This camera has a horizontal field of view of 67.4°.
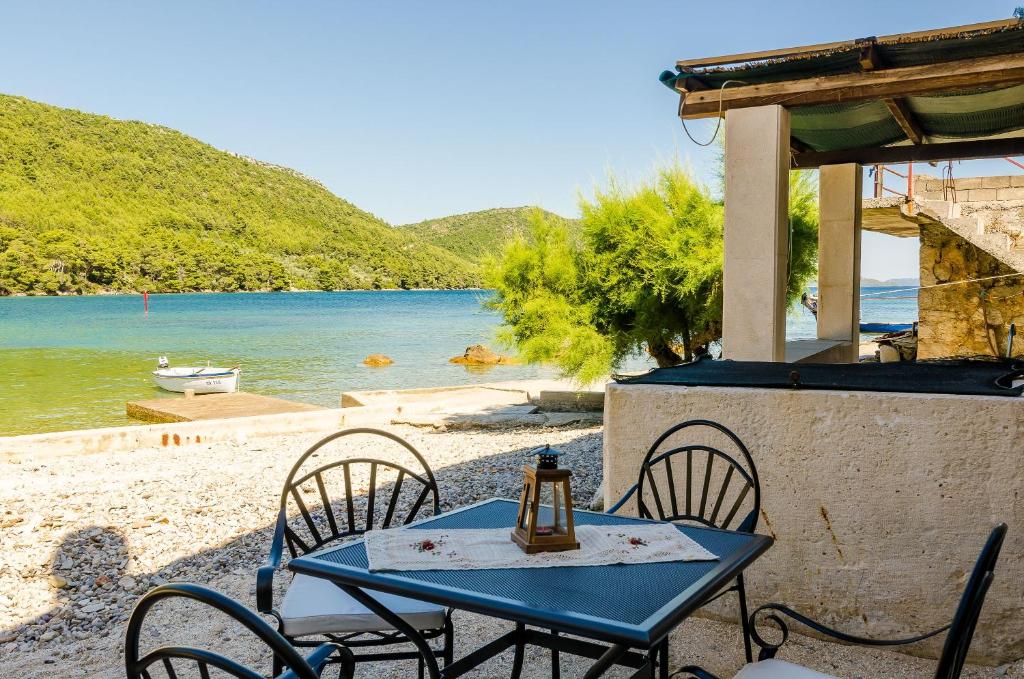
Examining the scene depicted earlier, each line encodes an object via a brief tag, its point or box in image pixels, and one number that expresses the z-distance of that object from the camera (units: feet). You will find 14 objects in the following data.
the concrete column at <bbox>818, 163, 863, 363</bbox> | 21.36
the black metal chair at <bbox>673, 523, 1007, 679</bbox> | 3.59
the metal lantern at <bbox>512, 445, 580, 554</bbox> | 5.34
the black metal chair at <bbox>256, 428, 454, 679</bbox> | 6.15
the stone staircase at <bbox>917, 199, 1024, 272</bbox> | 21.04
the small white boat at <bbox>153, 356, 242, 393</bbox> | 51.70
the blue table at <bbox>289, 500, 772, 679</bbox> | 4.26
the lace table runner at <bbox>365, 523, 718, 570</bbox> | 5.30
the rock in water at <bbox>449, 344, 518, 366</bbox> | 79.71
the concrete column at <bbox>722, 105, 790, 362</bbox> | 13.44
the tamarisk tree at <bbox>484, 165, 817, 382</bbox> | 26.63
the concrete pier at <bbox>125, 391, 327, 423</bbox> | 37.55
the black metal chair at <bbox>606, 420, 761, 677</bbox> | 9.04
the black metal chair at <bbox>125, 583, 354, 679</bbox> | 3.35
